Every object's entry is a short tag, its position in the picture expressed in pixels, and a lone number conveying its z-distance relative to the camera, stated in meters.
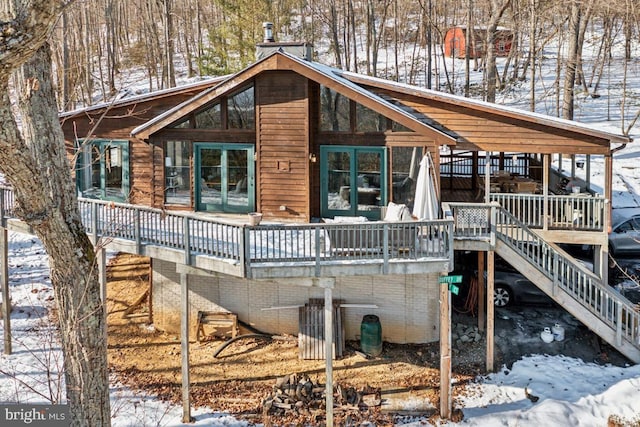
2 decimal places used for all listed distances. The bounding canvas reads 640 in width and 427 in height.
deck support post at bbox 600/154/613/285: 13.55
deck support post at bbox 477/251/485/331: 14.84
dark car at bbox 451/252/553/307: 15.37
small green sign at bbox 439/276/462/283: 11.65
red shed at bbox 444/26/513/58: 40.66
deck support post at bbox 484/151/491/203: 13.63
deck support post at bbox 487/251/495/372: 13.02
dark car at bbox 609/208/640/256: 16.98
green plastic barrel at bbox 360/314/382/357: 13.88
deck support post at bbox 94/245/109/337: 12.91
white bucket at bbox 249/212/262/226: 11.30
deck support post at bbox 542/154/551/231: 13.77
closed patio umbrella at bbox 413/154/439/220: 12.70
